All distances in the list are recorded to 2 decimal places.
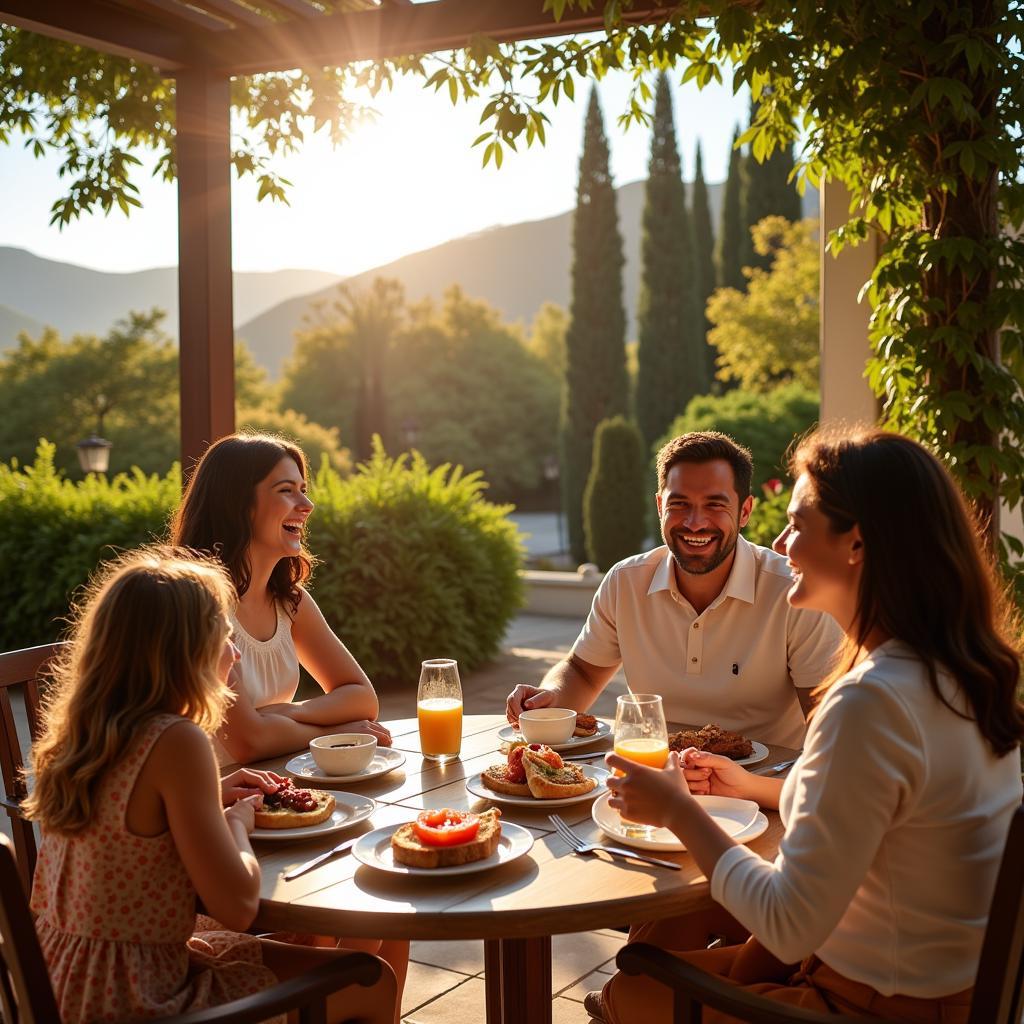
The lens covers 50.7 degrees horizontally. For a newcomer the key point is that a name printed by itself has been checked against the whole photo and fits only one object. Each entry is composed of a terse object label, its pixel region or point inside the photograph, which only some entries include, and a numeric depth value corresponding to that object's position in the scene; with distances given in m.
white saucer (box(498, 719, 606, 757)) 2.38
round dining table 1.55
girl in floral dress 1.62
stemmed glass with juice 1.83
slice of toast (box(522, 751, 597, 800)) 2.02
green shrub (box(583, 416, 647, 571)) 15.63
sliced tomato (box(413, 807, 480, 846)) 1.71
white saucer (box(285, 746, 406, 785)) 2.18
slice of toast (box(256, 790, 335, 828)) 1.88
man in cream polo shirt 2.65
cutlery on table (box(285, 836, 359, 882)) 1.72
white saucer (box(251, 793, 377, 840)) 1.85
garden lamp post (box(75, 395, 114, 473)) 11.50
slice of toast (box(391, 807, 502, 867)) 1.69
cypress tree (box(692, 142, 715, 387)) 28.31
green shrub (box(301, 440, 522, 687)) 7.09
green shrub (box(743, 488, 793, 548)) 7.37
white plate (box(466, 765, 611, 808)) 2.00
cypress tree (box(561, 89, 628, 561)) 23.67
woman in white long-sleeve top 1.45
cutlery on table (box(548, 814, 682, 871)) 1.74
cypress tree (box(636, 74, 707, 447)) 25.64
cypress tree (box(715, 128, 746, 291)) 27.08
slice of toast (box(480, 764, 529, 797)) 2.05
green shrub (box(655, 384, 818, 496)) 13.16
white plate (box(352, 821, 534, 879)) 1.68
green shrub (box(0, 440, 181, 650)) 7.93
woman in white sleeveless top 2.72
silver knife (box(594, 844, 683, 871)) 1.74
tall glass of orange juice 2.27
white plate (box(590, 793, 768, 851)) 1.80
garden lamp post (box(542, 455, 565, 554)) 25.61
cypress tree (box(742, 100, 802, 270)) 25.84
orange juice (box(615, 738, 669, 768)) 1.86
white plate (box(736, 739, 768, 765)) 2.21
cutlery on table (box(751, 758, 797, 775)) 2.22
